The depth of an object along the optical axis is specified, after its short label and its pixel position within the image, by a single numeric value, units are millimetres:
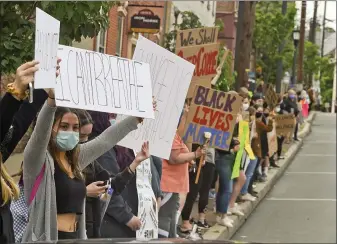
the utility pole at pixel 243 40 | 20172
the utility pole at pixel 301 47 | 46906
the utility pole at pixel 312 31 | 65319
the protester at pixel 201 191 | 10906
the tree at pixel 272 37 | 37469
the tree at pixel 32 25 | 6996
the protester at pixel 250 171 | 14738
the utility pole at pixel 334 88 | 114488
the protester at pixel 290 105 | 26578
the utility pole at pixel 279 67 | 38375
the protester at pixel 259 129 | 15805
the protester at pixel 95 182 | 5961
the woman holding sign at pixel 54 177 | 5133
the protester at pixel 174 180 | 8773
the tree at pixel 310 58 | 65562
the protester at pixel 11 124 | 4516
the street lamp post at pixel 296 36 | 39656
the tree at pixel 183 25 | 24047
